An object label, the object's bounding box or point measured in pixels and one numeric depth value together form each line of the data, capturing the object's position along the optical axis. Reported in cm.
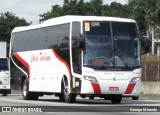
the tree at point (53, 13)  12381
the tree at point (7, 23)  10931
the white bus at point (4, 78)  4231
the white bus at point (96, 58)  2756
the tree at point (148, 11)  8012
